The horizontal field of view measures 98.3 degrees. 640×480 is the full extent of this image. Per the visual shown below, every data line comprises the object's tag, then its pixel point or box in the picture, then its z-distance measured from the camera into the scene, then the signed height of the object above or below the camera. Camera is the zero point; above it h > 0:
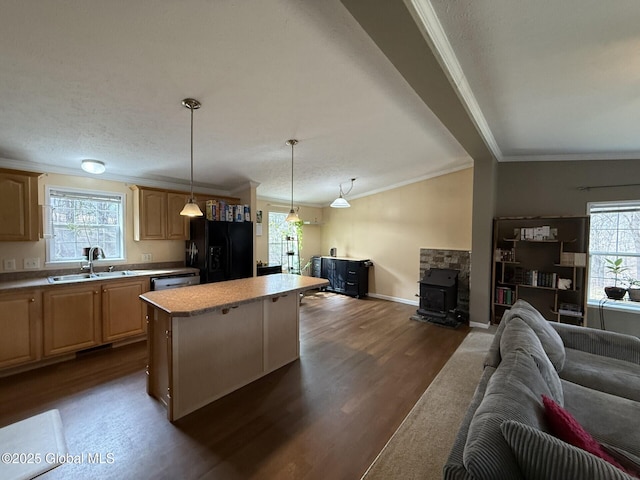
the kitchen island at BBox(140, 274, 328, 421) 2.15 -0.98
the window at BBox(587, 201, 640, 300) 3.61 -0.09
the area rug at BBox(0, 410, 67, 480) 1.63 -1.45
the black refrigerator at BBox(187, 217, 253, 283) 4.10 -0.30
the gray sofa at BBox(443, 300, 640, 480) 0.89 -0.78
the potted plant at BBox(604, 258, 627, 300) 3.56 -0.58
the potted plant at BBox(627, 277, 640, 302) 3.45 -0.68
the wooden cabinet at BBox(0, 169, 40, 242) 2.87 +0.23
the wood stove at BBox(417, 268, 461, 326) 4.48 -1.08
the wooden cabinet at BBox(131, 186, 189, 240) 3.88 +0.20
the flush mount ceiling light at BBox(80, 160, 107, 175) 3.24 +0.73
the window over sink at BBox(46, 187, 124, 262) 3.39 +0.06
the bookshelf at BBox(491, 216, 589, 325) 3.80 -0.47
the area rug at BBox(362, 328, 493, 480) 1.72 -1.47
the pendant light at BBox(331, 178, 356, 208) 4.98 +0.51
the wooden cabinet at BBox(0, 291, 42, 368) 2.68 -1.01
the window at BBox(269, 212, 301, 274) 6.28 -0.29
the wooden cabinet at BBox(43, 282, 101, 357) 2.92 -1.00
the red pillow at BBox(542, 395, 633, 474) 1.04 -0.79
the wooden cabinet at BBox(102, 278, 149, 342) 3.28 -1.00
